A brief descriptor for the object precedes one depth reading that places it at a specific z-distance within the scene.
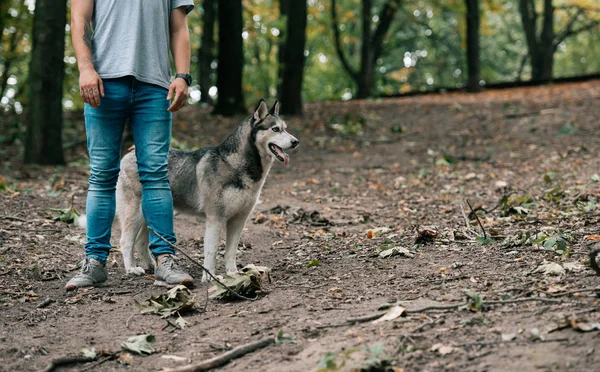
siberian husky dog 5.67
